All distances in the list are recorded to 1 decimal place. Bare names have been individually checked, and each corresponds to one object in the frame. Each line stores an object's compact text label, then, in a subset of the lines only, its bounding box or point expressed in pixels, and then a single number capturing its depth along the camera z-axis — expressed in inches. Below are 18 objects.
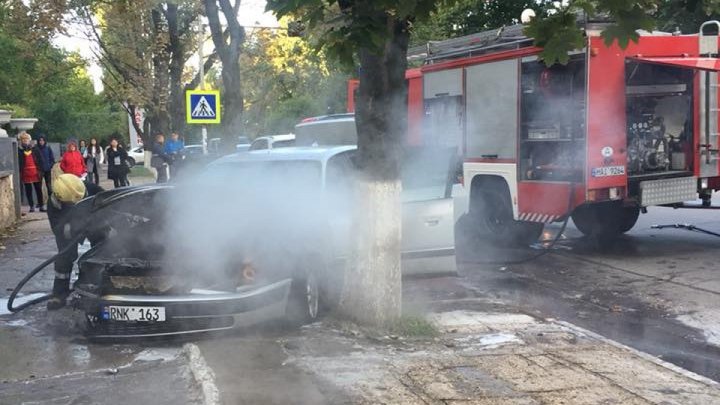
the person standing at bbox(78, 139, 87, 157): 893.1
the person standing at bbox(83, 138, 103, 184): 796.0
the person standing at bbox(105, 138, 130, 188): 673.6
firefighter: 269.6
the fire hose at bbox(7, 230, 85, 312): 264.9
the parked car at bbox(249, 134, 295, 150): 658.7
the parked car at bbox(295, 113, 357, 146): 536.4
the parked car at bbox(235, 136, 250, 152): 658.5
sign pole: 794.7
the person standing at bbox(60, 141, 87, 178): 624.4
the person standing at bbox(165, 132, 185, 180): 683.7
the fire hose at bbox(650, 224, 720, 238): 422.3
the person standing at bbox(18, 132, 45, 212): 589.3
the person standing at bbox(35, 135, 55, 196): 615.8
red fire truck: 358.3
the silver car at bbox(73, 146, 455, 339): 222.4
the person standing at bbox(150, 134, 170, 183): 674.2
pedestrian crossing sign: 565.0
